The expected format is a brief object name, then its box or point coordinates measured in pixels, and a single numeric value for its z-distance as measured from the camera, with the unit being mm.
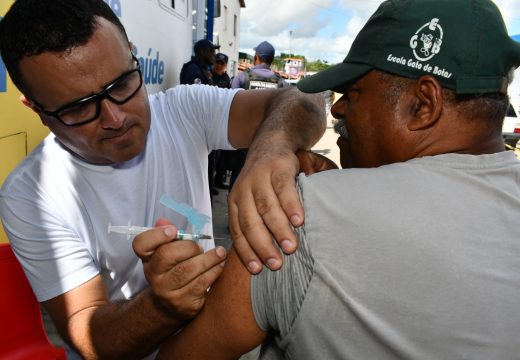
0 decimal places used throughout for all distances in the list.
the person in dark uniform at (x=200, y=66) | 5157
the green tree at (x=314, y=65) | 66012
